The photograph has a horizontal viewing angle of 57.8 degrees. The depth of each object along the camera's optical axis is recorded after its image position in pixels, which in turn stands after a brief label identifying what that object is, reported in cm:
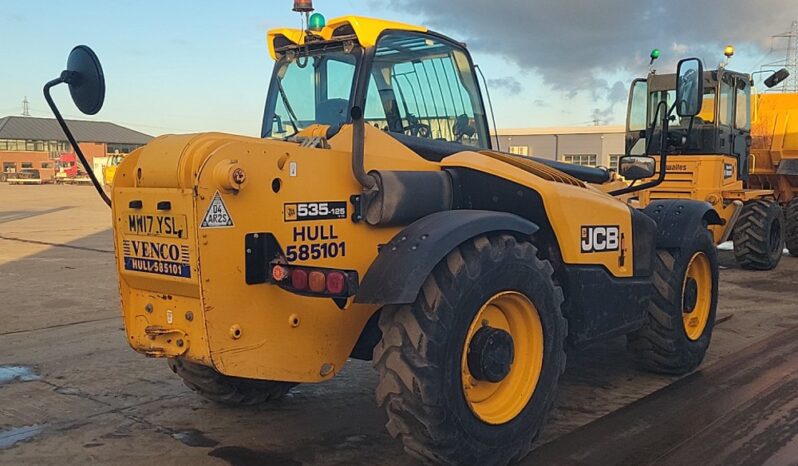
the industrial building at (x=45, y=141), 7838
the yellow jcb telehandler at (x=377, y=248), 317
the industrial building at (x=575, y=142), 4638
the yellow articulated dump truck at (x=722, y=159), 1071
